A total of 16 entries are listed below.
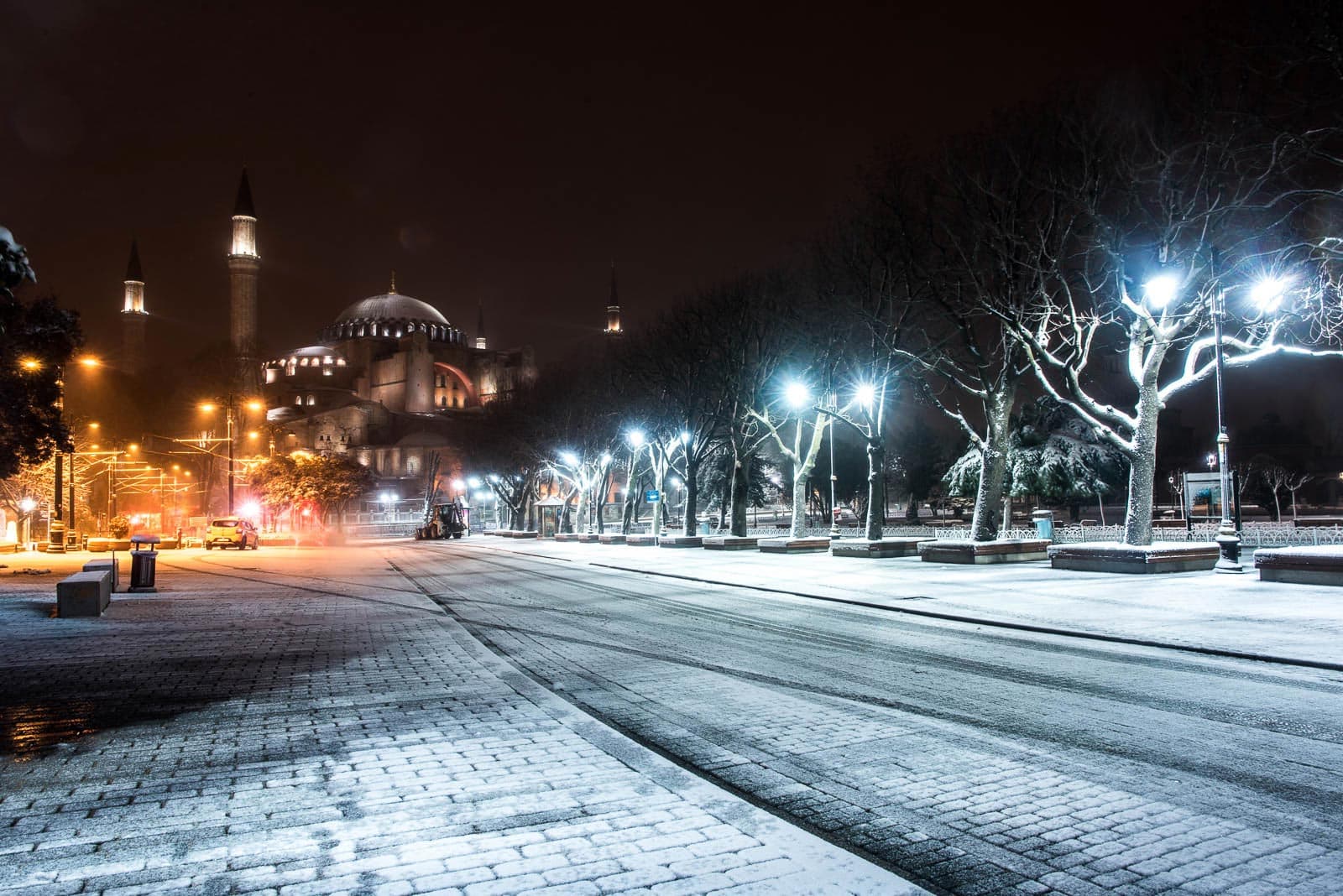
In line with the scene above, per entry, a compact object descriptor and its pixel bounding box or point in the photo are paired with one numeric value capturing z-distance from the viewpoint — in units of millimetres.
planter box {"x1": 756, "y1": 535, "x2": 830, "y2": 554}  34312
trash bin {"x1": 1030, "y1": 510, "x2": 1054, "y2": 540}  33531
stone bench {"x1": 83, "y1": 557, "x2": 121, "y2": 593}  18516
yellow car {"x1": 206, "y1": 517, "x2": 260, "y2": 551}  46125
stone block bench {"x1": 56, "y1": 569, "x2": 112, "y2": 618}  15008
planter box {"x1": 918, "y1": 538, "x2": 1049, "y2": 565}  24891
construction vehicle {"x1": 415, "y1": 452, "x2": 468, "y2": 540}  66812
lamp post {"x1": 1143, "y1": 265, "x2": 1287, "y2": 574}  19016
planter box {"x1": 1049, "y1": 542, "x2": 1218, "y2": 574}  20453
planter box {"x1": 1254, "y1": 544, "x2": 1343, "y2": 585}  16578
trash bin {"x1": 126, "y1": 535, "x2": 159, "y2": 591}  20312
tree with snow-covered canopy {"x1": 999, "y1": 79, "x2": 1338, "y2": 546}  18828
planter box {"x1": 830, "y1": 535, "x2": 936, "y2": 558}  28578
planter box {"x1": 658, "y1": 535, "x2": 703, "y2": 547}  41844
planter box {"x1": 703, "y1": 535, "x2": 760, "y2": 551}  38000
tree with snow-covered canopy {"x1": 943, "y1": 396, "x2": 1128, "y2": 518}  48219
